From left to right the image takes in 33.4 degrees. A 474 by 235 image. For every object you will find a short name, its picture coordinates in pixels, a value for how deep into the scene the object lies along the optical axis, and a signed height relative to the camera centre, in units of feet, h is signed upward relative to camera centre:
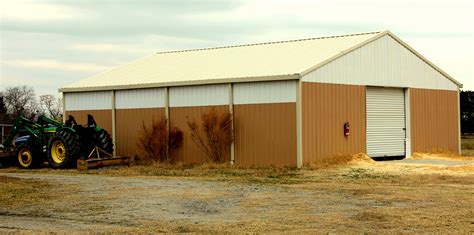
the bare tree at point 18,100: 220.23 +9.59
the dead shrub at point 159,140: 88.58 -1.06
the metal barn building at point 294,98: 79.66 +3.56
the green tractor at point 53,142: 83.35 -1.11
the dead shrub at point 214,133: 82.89 -0.34
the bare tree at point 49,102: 225.31 +8.75
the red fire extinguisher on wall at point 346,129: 84.64 -0.08
